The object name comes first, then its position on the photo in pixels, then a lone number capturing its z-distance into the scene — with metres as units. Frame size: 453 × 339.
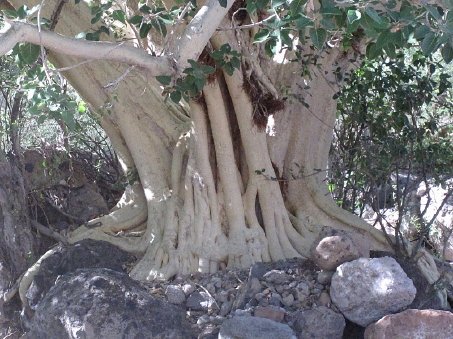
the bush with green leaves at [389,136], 5.80
